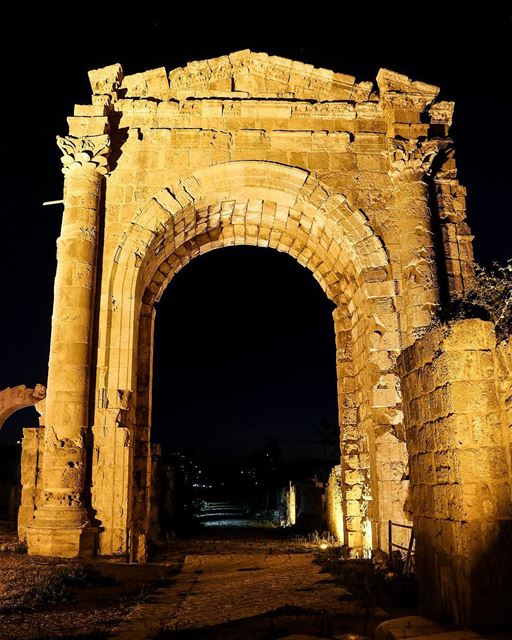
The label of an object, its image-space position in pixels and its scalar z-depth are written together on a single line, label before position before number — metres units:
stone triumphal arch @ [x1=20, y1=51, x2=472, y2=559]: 9.64
